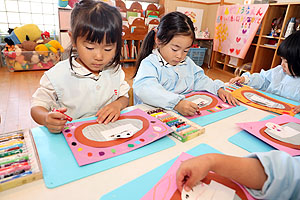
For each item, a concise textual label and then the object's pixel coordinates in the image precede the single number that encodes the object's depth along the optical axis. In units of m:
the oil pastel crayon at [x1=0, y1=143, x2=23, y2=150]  0.48
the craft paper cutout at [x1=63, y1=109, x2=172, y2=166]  0.53
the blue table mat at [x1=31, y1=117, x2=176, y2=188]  0.45
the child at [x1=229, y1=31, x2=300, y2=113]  1.13
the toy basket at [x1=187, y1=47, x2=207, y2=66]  3.77
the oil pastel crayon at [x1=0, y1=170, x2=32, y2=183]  0.41
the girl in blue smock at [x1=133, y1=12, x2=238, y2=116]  0.85
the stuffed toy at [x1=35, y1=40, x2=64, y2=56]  3.03
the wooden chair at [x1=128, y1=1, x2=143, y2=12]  3.52
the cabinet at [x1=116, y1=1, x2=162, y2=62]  3.49
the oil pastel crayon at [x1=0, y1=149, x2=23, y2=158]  0.46
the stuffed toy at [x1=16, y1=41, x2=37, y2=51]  2.99
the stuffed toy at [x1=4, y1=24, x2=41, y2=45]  2.98
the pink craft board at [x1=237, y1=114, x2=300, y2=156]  0.60
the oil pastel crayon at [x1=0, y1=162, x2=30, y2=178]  0.42
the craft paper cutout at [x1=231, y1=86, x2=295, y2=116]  0.94
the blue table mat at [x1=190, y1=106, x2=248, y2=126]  0.76
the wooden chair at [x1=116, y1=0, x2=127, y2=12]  3.37
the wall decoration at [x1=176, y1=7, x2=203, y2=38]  3.95
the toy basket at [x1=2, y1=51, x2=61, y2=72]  2.93
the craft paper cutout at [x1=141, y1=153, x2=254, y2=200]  0.42
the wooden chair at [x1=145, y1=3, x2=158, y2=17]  3.63
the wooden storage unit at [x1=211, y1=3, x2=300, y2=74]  2.65
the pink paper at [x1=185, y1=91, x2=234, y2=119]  0.85
